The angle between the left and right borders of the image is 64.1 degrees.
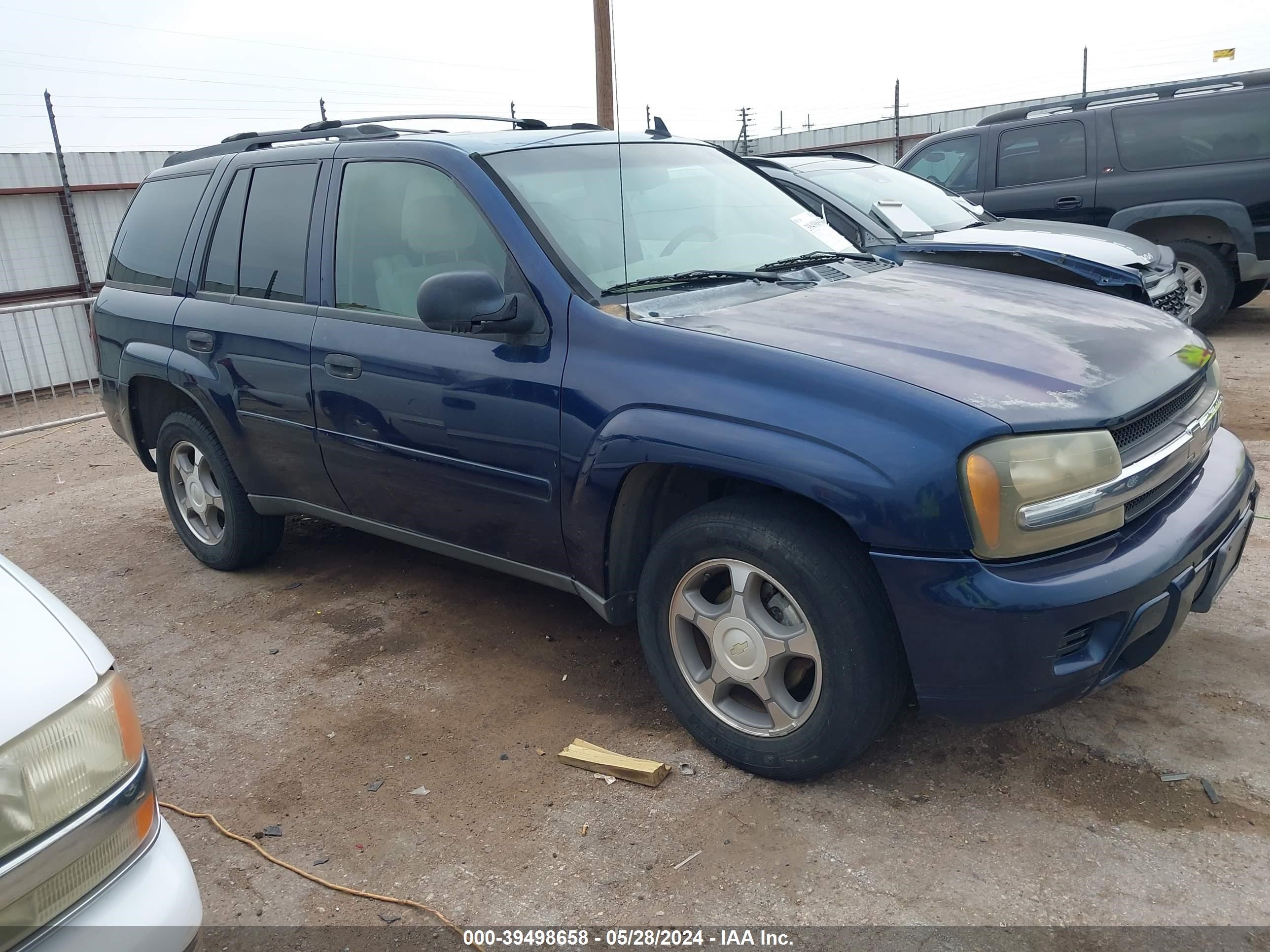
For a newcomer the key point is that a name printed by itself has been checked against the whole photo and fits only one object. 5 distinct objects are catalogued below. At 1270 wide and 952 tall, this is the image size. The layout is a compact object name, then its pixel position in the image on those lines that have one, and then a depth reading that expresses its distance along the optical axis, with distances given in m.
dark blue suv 2.50
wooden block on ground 2.98
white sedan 1.66
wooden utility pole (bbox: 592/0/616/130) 11.71
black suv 8.55
